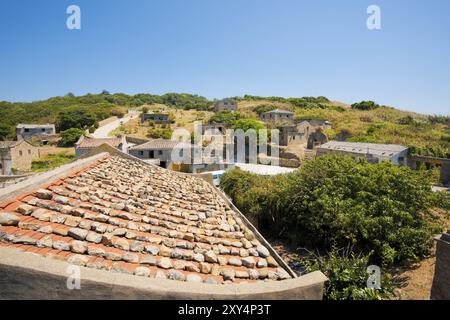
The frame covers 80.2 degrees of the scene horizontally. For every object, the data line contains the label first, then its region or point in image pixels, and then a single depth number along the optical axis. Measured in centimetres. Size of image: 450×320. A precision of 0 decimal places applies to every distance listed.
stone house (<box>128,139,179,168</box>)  3011
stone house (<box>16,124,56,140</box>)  5093
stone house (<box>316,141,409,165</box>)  2792
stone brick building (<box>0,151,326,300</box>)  253
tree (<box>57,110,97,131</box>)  5516
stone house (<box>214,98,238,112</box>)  6812
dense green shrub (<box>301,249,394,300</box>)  600
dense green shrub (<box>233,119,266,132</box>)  4341
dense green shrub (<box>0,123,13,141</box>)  5056
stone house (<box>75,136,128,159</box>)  2678
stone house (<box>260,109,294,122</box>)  5632
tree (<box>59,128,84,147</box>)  4630
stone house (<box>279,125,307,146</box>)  4281
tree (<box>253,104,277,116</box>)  6419
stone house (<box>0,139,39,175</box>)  2925
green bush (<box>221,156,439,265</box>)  1002
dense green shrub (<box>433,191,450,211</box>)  1163
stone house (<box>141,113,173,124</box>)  5641
